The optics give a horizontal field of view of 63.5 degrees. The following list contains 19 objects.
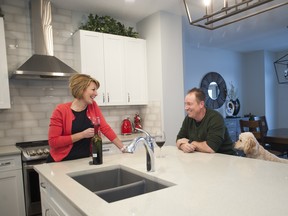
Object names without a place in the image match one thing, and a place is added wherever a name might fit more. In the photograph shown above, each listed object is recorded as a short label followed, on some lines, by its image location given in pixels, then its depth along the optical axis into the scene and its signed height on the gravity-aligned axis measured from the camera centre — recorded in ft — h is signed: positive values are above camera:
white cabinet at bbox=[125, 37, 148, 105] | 11.51 +1.41
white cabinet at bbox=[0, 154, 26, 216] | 7.77 -2.82
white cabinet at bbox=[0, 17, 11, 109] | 8.44 +1.02
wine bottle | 5.13 -1.07
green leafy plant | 10.66 +3.49
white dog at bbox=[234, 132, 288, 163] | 6.73 -1.56
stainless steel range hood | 9.07 +2.51
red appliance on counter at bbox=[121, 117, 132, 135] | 11.85 -1.41
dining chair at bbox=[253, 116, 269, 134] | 13.32 -1.74
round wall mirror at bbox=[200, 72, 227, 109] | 18.49 +0.58
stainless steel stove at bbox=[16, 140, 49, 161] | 7.88 -1.68
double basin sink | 3.97 -1.61
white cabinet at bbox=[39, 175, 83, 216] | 3.65 -1.81
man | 6.10 -0.93
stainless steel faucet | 4.50 -1.03
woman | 5.72 -0.56
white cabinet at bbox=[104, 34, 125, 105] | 10.88 +1.48
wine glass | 5.22 -0.92
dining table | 11.18 -2.20
